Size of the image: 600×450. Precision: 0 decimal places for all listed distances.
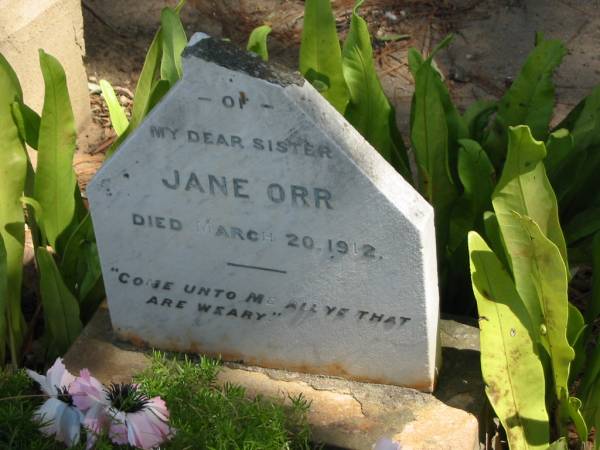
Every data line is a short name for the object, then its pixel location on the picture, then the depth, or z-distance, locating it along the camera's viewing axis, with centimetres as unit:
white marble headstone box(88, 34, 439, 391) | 135
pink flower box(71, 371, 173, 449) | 132
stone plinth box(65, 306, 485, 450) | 142
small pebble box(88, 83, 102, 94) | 225
